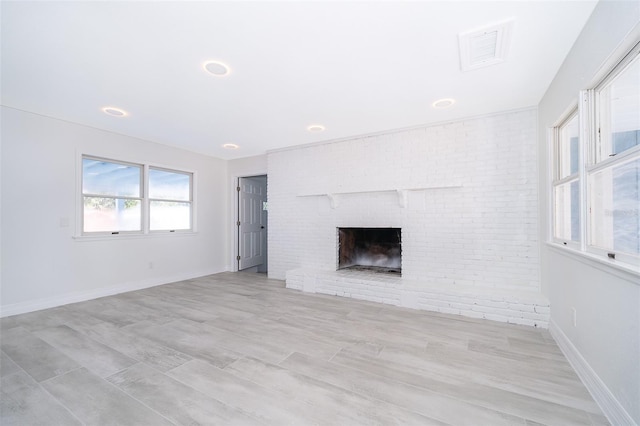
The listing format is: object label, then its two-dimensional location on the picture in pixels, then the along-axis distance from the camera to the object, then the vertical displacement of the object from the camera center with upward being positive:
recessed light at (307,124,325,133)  3.95 +1.29
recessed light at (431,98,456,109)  3.08 +1.29
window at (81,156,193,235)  4.14 +0.30
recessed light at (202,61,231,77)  2.37 +1.32
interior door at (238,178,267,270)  6.23 -0.19
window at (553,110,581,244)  2.32 +0.29
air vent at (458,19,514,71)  1.96 +1.32
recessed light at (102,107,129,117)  3.37 +1.32
